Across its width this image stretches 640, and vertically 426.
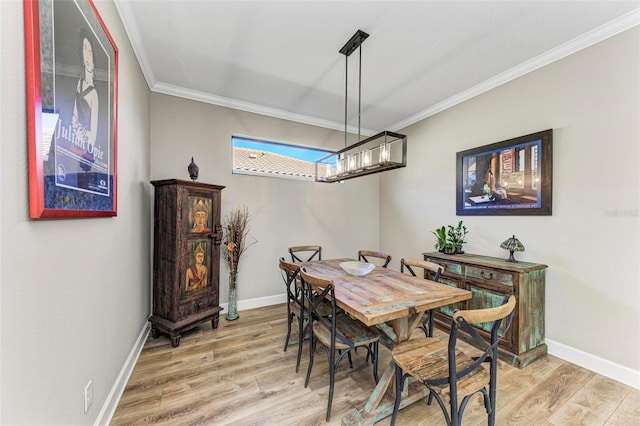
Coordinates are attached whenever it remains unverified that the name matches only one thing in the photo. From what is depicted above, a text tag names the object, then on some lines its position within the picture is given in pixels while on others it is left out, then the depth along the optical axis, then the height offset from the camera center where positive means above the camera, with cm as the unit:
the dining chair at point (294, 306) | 205 -88
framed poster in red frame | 87 +44
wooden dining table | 151 -62
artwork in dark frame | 243 +37
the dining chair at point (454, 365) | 118 -91
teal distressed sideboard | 221 -82
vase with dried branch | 306 -49
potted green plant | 303 -38
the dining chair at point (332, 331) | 162 -92
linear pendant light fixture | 196 +46
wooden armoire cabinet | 245 -50
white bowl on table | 227 -58
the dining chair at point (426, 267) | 199 -56
